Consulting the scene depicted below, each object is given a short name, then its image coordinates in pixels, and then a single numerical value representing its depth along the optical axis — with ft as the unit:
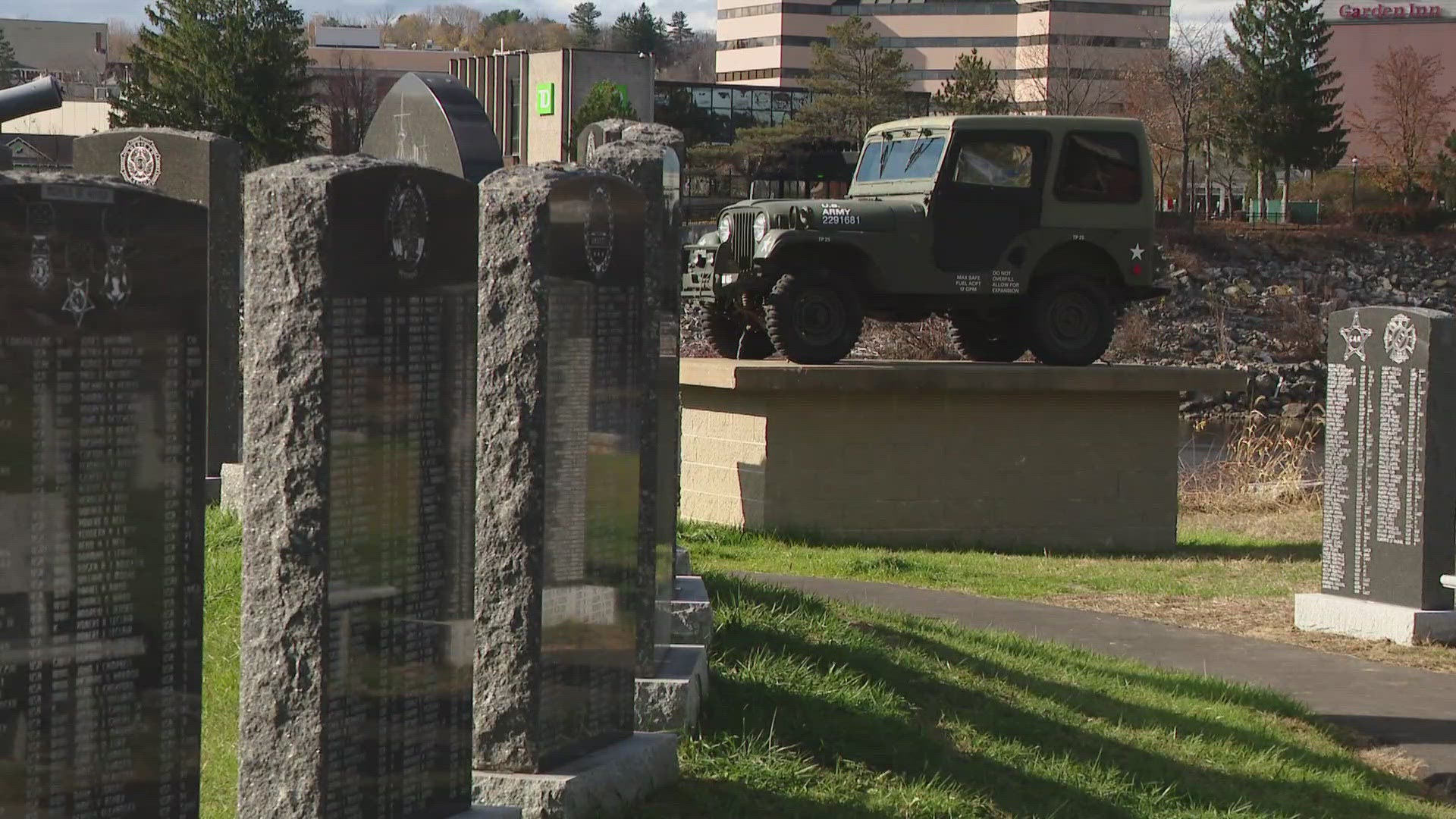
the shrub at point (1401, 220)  182.09
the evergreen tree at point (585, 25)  391.90
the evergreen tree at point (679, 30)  480.23
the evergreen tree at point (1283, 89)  199.31
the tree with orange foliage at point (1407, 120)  201.05
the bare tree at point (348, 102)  186.70
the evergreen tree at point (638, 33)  391.45
